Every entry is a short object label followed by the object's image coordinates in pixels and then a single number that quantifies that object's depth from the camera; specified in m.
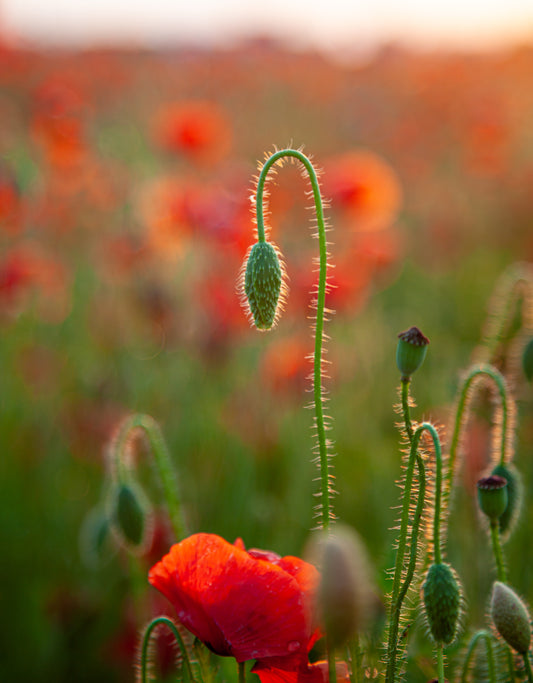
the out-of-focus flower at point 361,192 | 2.82
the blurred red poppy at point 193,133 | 3.00
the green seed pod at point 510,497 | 0.54
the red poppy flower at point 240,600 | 0.48
